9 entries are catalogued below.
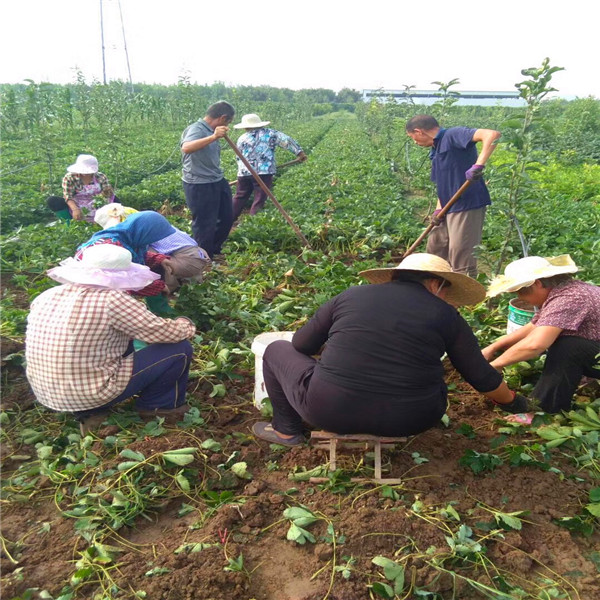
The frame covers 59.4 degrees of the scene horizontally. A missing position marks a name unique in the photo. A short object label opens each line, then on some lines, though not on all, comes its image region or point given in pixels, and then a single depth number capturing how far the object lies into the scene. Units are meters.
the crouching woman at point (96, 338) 2.95
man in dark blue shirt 5.19
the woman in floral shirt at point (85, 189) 6.39
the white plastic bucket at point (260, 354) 3.40
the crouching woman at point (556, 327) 3.07
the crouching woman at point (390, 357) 2.52
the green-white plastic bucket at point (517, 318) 3.66
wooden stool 2.74
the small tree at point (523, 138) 4.30
